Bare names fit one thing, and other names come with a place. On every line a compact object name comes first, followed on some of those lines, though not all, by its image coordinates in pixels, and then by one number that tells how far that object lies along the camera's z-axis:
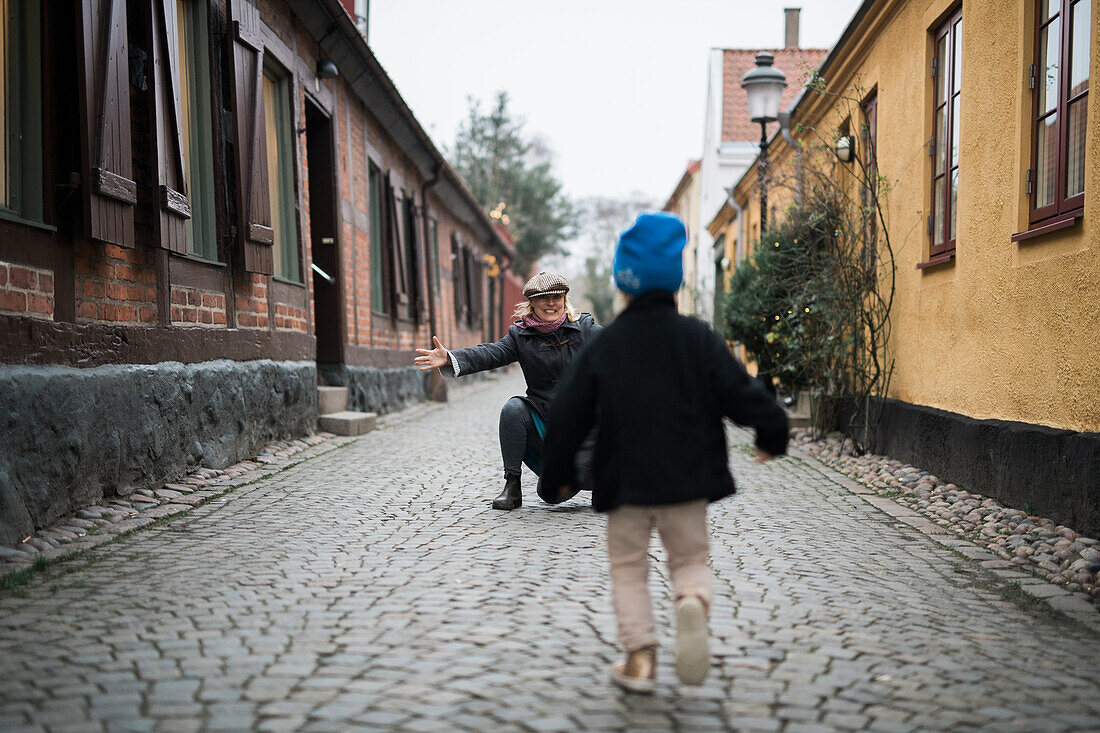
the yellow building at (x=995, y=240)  5.16
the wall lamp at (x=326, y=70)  10.58
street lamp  11.16
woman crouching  6.00
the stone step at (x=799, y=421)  11.19
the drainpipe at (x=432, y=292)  15.92
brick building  4.88
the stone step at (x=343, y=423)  9.87
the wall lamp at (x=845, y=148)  9.41
